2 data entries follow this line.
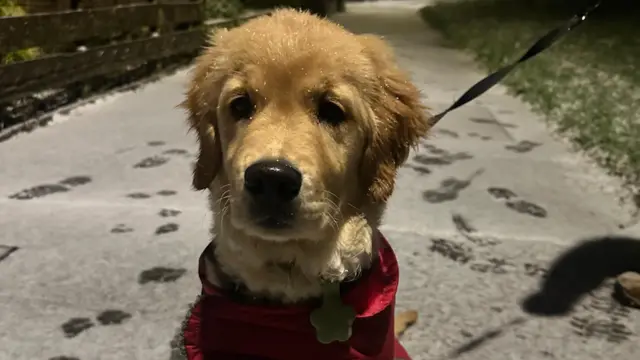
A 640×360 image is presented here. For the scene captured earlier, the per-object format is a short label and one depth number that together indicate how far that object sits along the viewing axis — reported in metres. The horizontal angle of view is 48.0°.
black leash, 1.42
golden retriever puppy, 0.95
